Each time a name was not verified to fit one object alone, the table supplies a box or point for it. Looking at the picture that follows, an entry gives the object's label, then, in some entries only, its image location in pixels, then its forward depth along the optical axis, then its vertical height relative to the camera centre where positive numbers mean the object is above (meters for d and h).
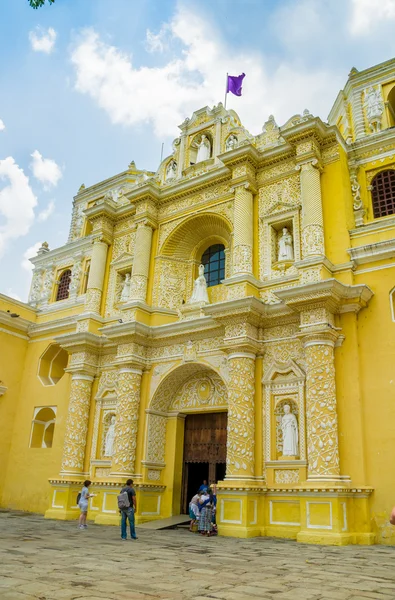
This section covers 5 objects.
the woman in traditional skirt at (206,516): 11.39 -0.56
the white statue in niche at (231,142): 16.42 +10.60
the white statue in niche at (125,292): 16.50 +5.98
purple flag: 17.14 +12.87
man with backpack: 10.03 -0.43
